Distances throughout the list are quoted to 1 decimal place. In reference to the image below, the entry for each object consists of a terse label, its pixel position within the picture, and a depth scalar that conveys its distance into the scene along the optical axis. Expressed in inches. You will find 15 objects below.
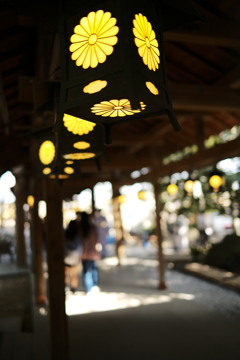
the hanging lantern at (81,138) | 99.6
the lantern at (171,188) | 354.3
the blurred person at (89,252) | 282.5
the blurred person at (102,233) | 490.7
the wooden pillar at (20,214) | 387.5
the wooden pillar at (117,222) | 465.4
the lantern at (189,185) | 305.3
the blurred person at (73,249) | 279.0
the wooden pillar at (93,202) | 540.7
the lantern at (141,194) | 444.5
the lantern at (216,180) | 273.7
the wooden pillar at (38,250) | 263.7
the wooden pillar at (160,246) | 300.4
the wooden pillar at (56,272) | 130.0
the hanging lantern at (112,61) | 54.1
